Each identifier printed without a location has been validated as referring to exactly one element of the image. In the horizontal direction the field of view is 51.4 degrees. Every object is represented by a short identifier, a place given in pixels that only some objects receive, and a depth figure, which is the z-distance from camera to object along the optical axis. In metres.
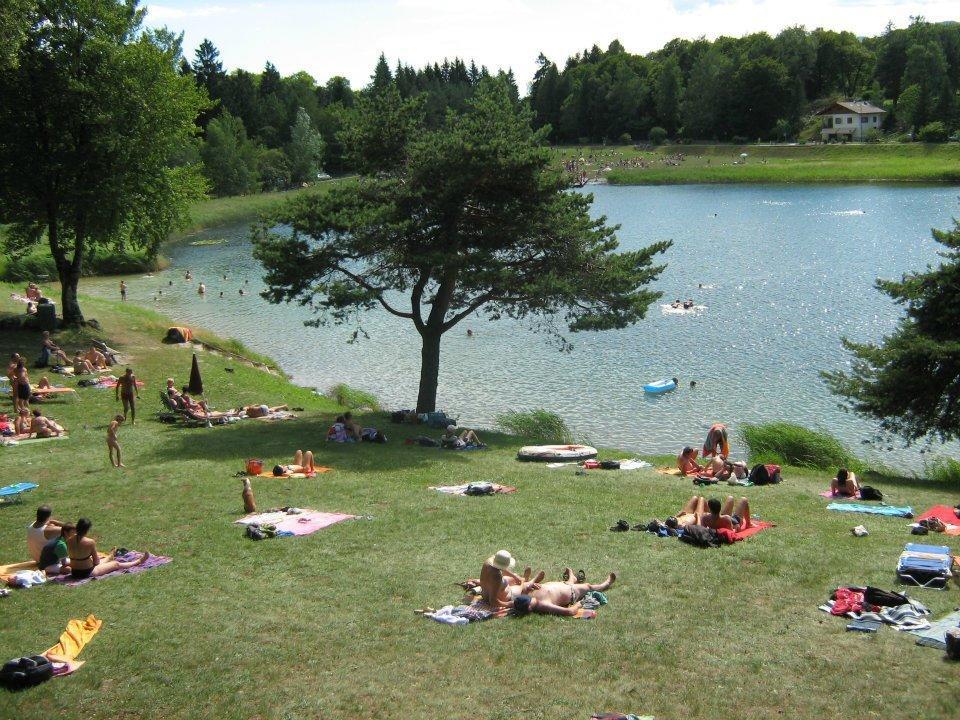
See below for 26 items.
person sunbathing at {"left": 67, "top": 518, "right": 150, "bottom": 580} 15.55
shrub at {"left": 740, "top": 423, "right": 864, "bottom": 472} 28.17
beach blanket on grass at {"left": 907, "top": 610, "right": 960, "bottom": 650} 12.05
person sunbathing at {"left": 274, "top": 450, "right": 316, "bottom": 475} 23.05
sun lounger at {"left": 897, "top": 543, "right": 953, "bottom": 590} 14.00
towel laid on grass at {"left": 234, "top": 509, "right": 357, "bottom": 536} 17.95
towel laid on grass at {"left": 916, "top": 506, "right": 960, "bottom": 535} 17.30
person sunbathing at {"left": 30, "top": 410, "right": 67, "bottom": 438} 25.95
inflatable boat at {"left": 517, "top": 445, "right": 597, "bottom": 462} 25.53
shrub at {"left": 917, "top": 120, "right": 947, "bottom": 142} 125.00
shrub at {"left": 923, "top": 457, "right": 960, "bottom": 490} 25.30
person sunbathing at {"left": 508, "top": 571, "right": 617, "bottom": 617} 13.69
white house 143.88
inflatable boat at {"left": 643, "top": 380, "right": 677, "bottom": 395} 38.69
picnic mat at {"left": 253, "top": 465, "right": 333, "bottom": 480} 22.66
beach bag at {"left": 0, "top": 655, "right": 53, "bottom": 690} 11.90
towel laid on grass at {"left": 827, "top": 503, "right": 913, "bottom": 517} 19.03
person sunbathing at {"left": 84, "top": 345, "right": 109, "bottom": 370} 34.78
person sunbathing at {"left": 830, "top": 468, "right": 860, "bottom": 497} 20.73
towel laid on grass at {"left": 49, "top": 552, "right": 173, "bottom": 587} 15.40
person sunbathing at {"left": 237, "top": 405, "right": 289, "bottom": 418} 30.45
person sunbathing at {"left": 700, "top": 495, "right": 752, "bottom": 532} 16.75
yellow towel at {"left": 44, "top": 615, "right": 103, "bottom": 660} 12.78
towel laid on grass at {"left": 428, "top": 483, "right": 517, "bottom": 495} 21.20
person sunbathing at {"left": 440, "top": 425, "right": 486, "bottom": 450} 26.95
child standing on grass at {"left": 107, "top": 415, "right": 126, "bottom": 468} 22.75
